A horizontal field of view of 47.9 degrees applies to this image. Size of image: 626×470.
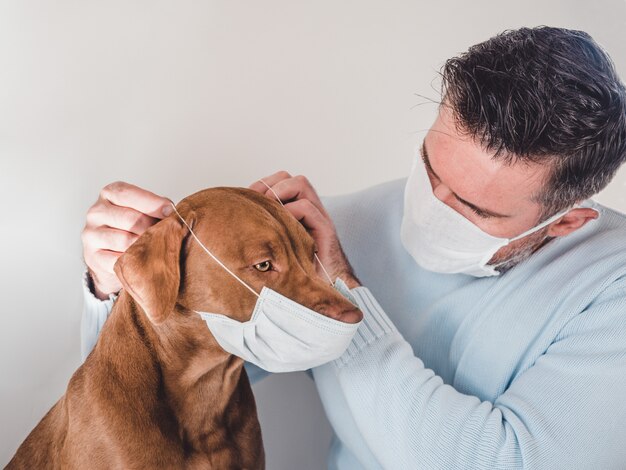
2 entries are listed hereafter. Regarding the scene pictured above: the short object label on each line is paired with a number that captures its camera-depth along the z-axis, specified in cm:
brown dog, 156
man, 176
